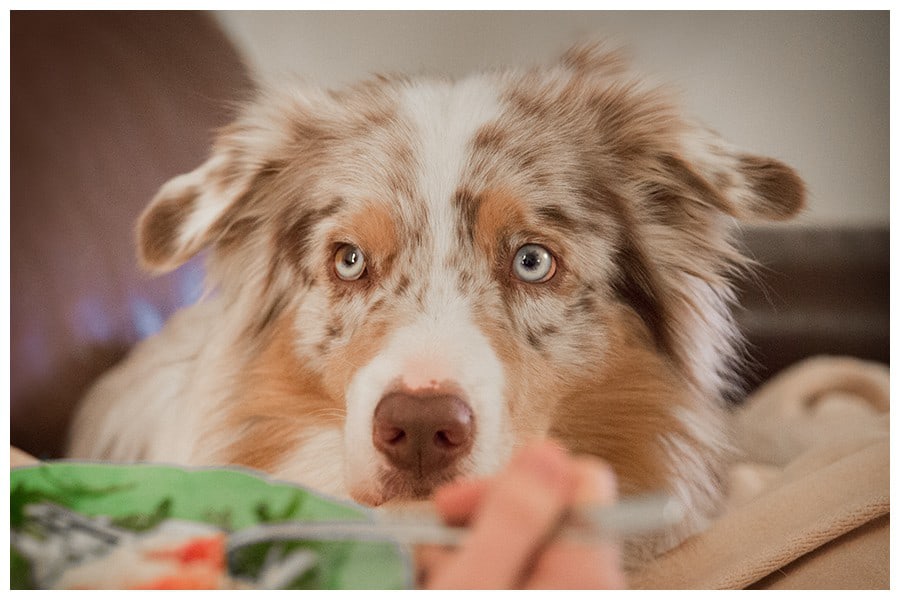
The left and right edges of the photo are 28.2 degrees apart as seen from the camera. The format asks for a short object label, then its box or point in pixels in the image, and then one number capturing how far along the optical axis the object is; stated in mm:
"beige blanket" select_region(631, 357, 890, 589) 658
